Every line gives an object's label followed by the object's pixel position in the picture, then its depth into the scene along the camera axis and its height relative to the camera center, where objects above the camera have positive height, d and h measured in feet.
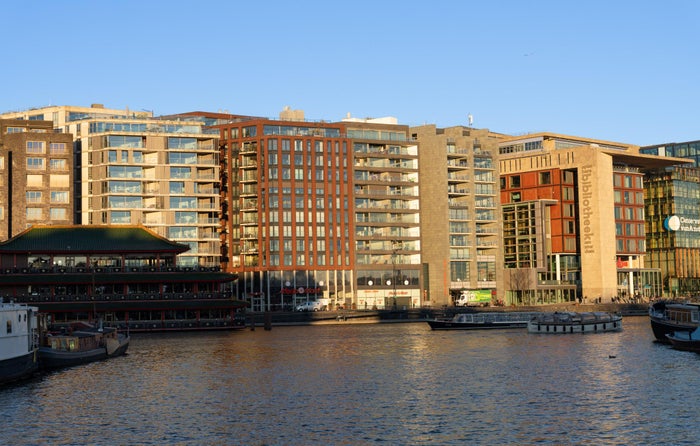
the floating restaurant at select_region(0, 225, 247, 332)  577.43 +11.53
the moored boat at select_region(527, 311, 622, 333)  534.78 -15.84
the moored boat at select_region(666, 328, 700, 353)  386.11 -18.75
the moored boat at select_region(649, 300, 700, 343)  426.51 -11.96
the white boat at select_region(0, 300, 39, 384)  294.25 -11.06
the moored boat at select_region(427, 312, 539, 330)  581.94 -15.27
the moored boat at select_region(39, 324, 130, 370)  357.61 -15.99
